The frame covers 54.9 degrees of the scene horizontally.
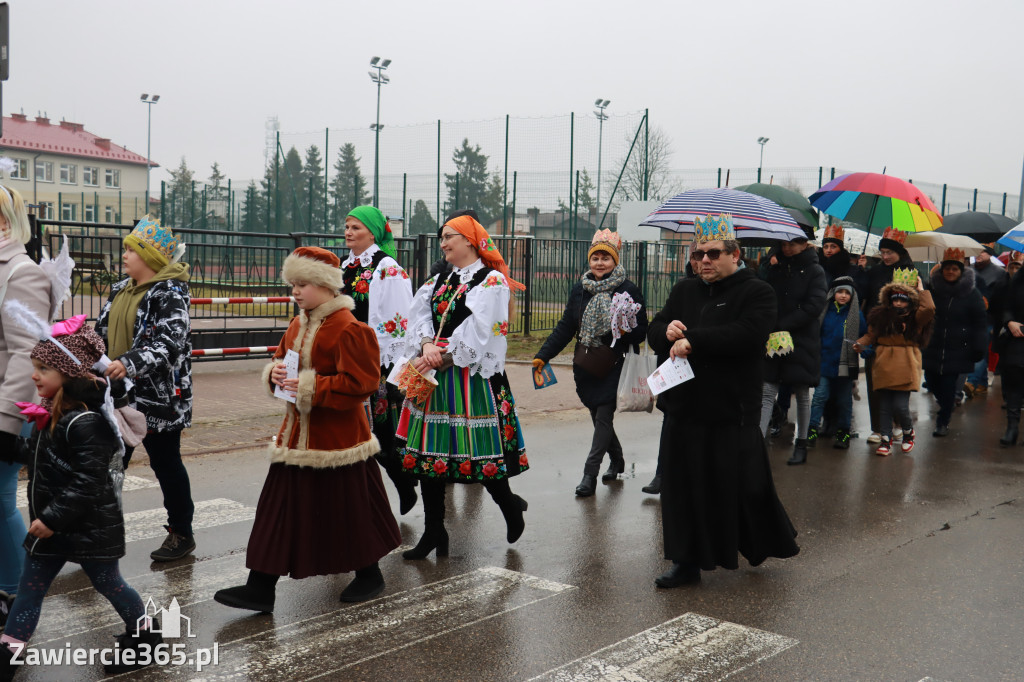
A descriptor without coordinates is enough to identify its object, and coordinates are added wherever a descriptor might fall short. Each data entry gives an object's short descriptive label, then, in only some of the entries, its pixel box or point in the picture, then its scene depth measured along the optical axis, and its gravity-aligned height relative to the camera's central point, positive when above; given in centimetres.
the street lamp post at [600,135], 2255 +247
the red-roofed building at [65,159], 5688 +441
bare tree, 2222 +168
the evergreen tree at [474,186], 2406 +131
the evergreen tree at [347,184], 2653 +141
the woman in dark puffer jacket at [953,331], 1043 -84
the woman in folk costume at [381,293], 635 -37
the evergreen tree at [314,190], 2800 +126
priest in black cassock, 523 -103
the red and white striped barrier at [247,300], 1202 -84
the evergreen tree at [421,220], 2541 +45
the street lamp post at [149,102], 5469 +709
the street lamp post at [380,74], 3588 +589
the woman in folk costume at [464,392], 551 -87
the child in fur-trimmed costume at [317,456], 457 -103
